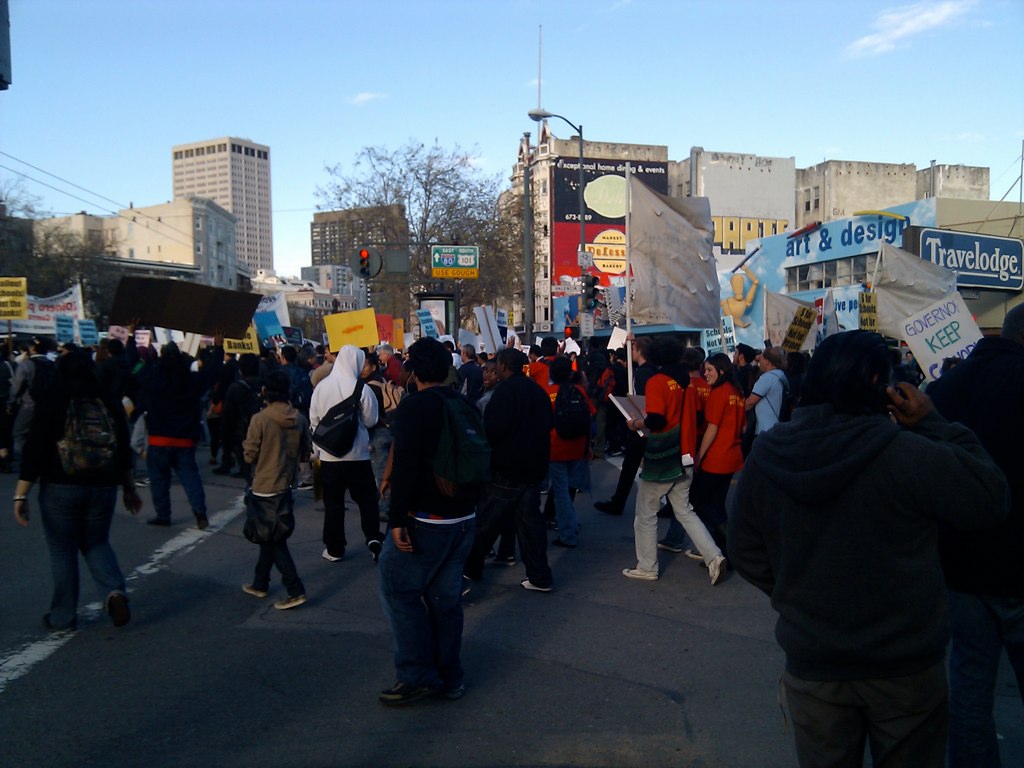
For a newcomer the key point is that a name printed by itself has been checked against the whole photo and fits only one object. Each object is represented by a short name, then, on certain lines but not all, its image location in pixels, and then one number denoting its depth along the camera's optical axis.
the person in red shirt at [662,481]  7.00
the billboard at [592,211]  77.19
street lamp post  26.76
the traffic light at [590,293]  24.56
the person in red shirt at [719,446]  7.37
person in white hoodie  7.75
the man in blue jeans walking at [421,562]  4.60
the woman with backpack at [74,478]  5.77
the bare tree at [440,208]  39.03
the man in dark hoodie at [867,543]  2.42
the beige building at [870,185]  66.62
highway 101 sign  28.70
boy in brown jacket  6.48
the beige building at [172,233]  111.88
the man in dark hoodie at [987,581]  3.15
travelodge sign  19.33
